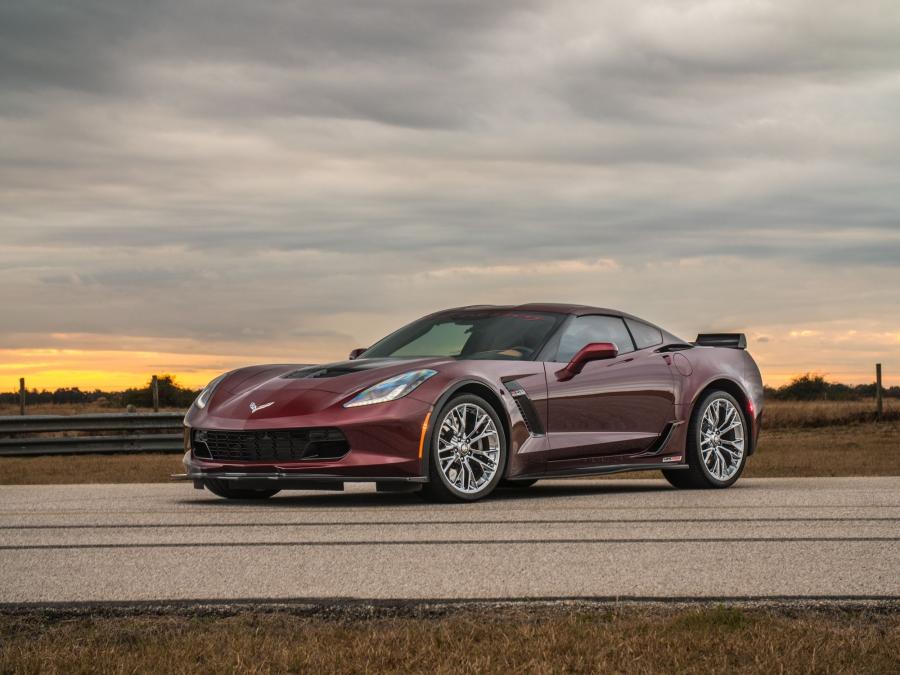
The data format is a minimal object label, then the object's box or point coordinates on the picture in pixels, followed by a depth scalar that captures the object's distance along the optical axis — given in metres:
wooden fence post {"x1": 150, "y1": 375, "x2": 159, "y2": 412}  26.32
